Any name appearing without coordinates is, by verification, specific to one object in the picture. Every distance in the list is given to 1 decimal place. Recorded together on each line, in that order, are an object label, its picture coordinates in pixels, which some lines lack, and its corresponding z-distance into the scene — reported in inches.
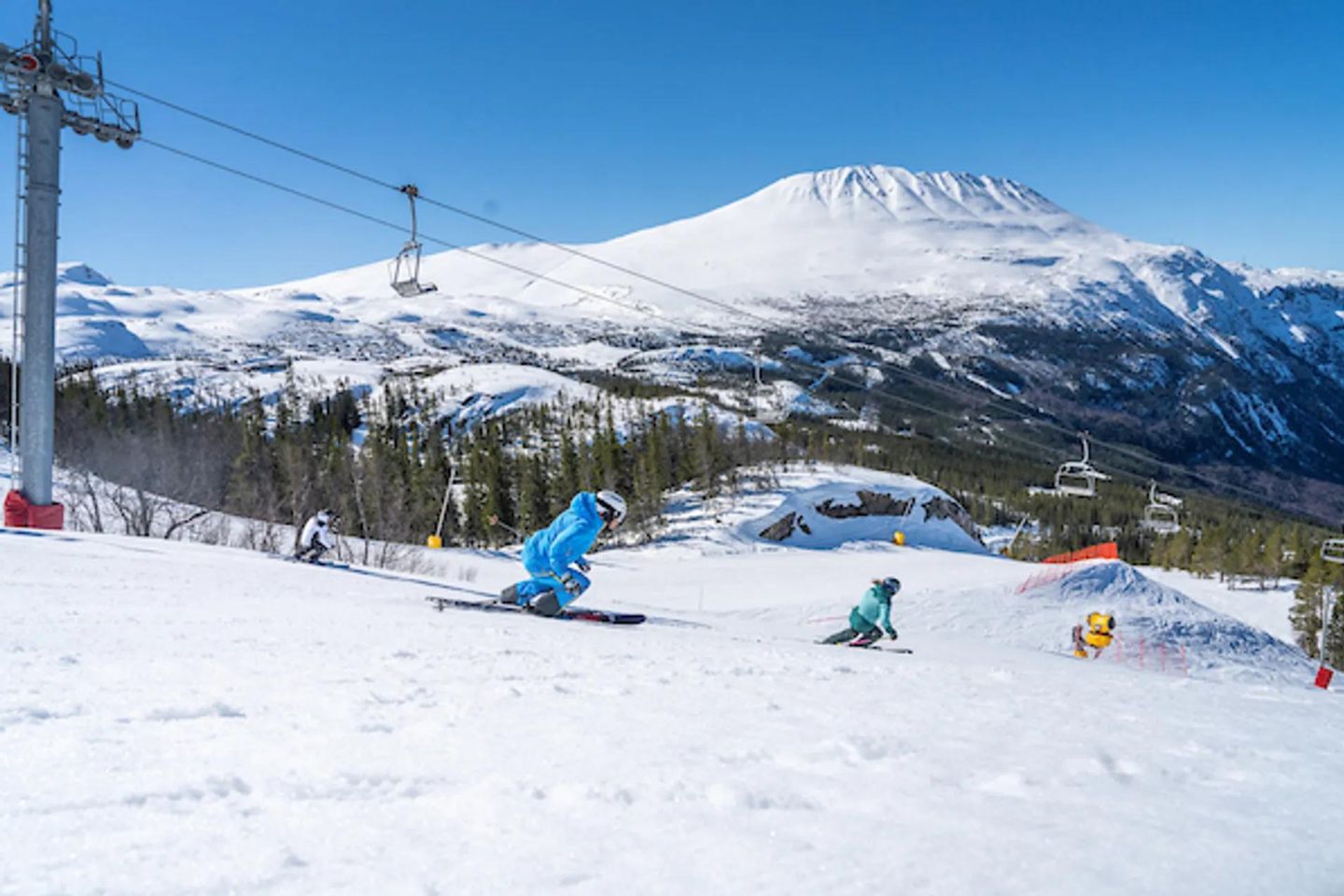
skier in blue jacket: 422.3
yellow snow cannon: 875.4
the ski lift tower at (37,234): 677.3
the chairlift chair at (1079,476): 810.8
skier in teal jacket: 545.6
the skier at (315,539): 751.1
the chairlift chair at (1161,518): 1171.9
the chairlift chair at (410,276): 653.3
